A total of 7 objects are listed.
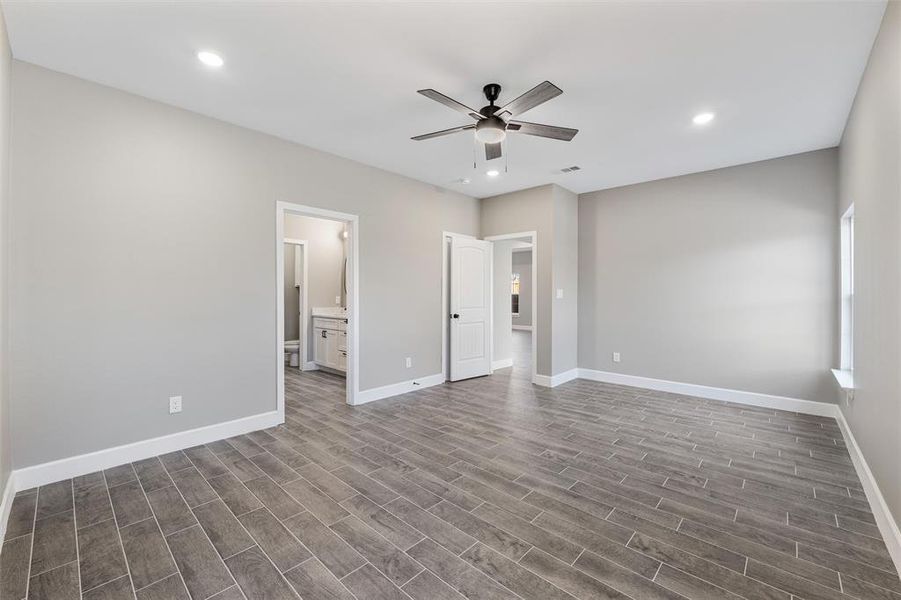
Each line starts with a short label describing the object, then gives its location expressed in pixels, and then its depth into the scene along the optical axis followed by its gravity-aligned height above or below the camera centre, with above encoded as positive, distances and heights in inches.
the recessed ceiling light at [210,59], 99.5 +61.7
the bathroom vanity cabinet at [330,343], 229.5 -27.2
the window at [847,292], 153.5 +2.0
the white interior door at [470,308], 225.5 -6.3
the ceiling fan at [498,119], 97.8 +49.4
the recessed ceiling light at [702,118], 131.2 +60.8
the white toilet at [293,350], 258.7 -34.4
